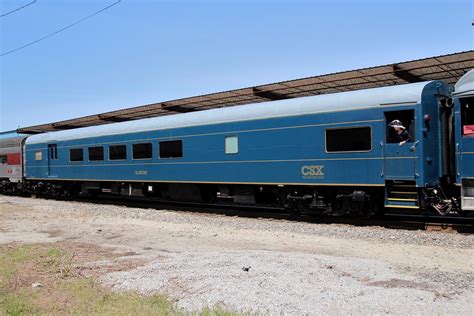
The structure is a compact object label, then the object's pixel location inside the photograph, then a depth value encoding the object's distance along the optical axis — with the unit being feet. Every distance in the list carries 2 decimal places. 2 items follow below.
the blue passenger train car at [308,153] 36.01
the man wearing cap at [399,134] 36.04
